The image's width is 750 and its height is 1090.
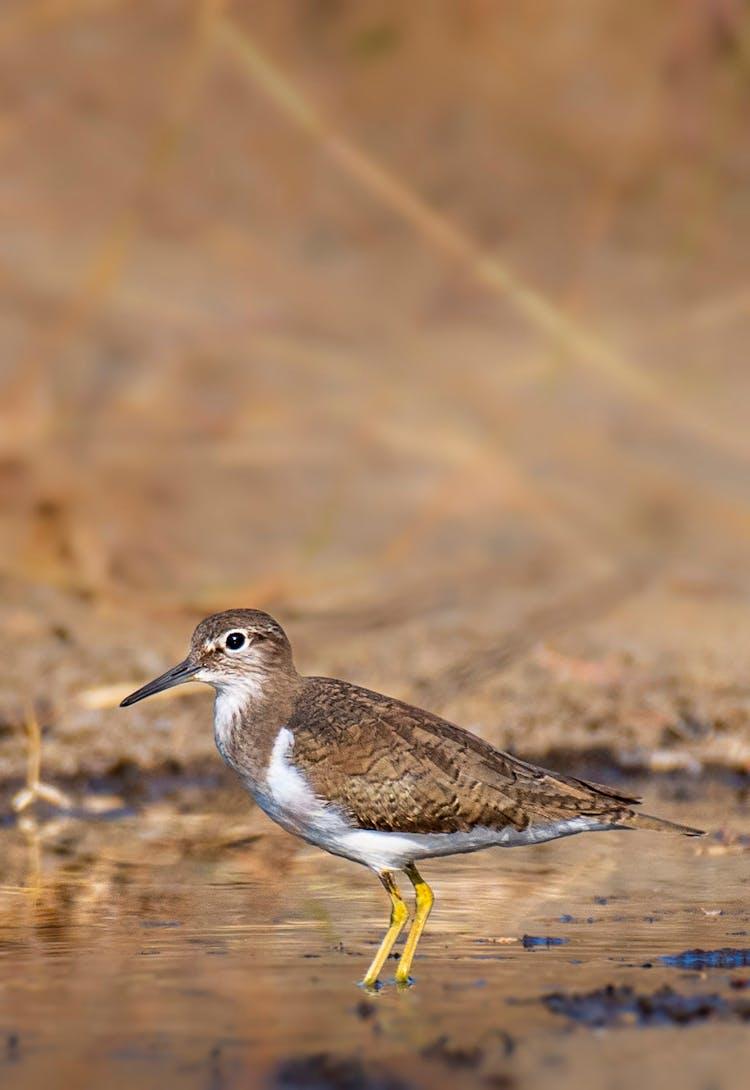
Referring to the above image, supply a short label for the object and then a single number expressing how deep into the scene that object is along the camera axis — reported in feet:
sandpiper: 42.14
